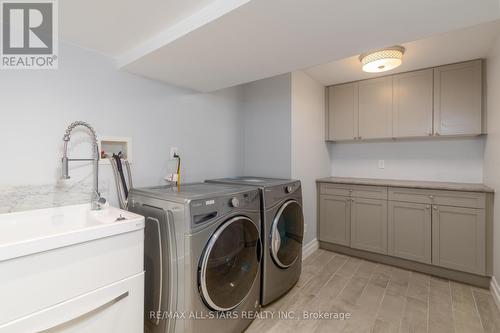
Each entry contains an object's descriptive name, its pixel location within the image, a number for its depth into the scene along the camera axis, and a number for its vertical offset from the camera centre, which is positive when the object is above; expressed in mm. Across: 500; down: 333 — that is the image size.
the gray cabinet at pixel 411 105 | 2402 +705
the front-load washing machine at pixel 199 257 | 1284 -559
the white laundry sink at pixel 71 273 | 879 -467
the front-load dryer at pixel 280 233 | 1816 -583
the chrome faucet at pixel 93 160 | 1380 +29
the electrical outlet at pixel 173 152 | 2107 +119
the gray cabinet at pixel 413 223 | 2195 -634
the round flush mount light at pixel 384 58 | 2079 +968
